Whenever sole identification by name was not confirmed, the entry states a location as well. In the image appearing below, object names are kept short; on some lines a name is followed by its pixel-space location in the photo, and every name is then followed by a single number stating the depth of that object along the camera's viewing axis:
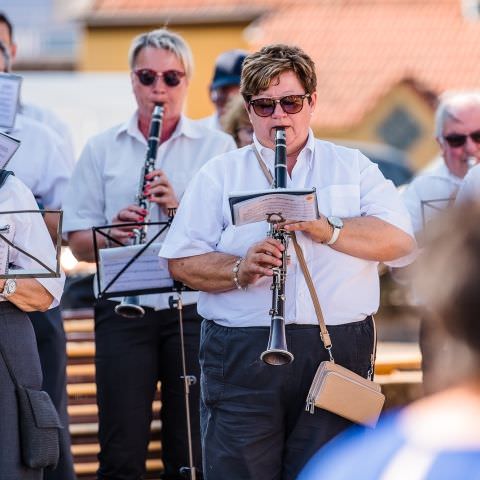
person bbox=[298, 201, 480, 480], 3.73
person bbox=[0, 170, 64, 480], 8.35
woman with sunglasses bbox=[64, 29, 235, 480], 10.32
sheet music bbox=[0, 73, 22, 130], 10.09
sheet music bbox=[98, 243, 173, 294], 9.23
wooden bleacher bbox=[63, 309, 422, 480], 12.29
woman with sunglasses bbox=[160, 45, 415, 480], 7.84
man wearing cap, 12.76
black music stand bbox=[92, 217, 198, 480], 9.21
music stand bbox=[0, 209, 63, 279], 7.70
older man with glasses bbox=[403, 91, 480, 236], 11.62
